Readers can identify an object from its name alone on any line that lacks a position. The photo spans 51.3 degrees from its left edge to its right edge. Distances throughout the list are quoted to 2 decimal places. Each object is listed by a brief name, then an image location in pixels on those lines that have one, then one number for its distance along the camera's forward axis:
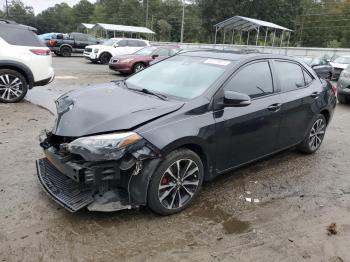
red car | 16.30
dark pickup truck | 26.35
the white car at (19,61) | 8.35
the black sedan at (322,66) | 19.17
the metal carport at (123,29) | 44.53
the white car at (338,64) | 20.98
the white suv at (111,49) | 22.09
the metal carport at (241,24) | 33.00
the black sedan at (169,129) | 3.37
